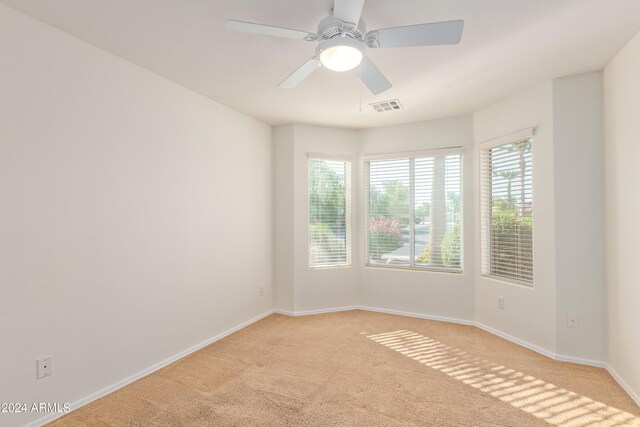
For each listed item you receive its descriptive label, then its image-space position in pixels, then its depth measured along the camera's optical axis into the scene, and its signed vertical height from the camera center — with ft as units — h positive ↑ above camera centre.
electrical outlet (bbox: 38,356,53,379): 6.88 -2.95
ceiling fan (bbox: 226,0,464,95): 5.66 +3.24
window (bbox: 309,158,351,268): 15.03 +0.25
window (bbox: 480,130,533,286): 11.16 +0.30
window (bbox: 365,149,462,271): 13.80 +0.32
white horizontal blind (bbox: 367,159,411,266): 14.73 +0.31
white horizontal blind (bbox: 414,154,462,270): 13.74 +0.24
